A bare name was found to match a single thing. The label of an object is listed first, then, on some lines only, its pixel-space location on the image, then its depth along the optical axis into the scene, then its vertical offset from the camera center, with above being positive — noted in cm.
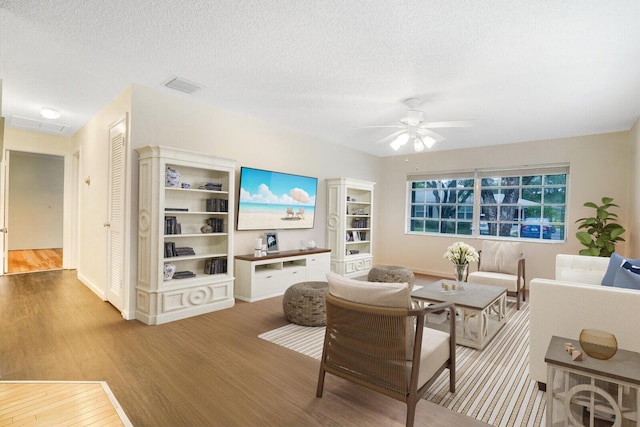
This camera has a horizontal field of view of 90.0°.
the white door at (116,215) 385 -18
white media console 460 -104
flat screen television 482 +8
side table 161 -94
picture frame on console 520 -59
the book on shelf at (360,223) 689 -34
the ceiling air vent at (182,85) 356 +136
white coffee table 311 -95
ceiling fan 386 +104
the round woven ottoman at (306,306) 361 -115
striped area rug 209 -132
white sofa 198 -66
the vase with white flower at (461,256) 372 -54
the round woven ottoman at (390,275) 463 -98
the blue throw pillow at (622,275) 217 -44
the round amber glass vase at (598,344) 172 -71
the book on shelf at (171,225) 380 -28
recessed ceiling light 468 +127
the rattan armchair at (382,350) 183 -88
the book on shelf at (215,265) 425 -84
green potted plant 469 -28
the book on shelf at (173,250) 380 -59
